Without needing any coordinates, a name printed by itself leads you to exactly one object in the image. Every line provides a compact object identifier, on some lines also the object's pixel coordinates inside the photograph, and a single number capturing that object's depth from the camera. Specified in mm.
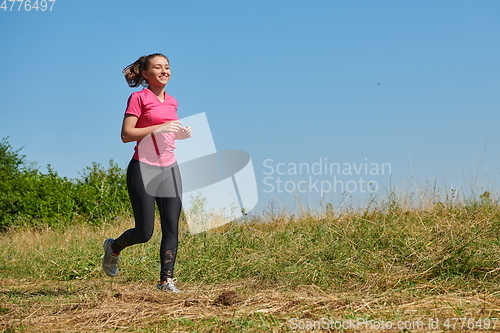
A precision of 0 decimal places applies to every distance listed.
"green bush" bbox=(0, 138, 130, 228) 24937
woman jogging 8766
